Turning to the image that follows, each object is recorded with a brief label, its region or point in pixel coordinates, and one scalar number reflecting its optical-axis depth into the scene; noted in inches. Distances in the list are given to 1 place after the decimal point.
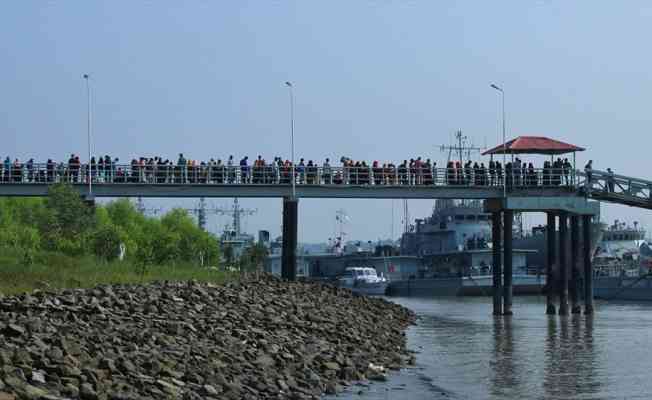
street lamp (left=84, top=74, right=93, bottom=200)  2210.5
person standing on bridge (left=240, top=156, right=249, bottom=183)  2282.2
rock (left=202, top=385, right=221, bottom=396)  829.9
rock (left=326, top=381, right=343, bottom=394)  988.7
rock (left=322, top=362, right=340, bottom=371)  1090.7
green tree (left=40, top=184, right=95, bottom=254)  2051.6
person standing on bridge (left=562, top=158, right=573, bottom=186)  2384.4
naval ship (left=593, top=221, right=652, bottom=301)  3799.2
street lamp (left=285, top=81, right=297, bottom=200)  2252.2
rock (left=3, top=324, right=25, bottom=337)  864.3
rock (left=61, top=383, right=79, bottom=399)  708.7
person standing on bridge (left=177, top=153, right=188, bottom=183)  2246.1
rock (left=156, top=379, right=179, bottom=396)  791.1
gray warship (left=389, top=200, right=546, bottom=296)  4343.0
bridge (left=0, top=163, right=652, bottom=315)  2225.6
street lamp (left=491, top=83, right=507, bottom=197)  2344.9
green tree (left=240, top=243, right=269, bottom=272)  3009.4
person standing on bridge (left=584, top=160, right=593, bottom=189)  2363.4
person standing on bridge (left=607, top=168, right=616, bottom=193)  2374.5
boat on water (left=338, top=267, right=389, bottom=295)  4699.8
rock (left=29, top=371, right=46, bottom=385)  719.1
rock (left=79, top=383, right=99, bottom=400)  713.0
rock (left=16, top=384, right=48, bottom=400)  670.5
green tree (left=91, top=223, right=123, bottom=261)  1861.5
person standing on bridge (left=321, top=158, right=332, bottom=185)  2297.9
